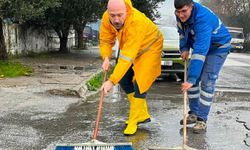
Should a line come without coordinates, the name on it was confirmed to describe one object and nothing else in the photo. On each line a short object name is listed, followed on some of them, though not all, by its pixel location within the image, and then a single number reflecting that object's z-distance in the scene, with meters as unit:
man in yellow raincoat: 5.46
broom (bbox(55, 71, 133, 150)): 4.29
